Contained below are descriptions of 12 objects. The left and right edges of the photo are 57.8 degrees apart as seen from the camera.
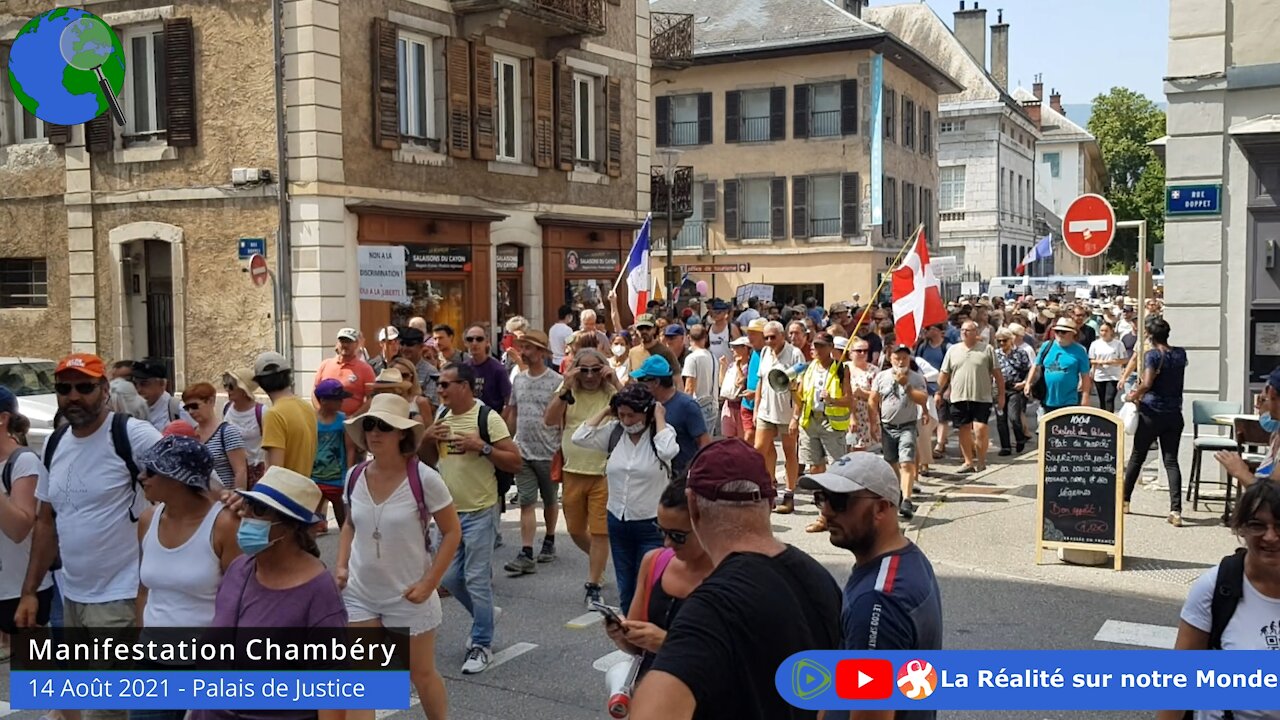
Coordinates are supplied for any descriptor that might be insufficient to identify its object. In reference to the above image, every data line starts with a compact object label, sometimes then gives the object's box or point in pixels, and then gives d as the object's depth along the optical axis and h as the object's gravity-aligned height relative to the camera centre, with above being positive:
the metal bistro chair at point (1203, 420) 10.58 -1.17
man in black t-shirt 2.54 -0.74
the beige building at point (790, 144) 36.00 +4.90
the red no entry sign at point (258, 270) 16.92 +0.44
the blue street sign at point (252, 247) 17.27 +0.79
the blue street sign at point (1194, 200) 11.16 +0.91
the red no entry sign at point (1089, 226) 12.31 +0.74
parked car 12.07 -1.01
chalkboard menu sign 8.84 -1.44
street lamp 22.08 +2.63
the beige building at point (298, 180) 17.22 +1.92
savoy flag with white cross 11.75 +0.02
